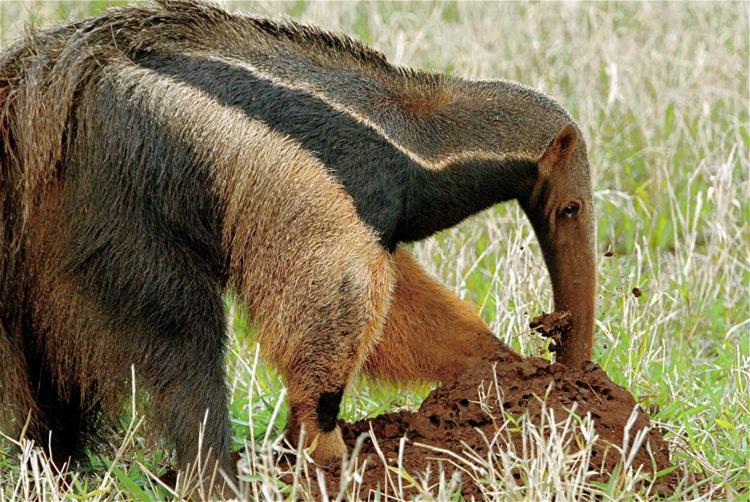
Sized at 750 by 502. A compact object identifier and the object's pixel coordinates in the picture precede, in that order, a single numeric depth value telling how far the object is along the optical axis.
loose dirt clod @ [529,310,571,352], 10.83
